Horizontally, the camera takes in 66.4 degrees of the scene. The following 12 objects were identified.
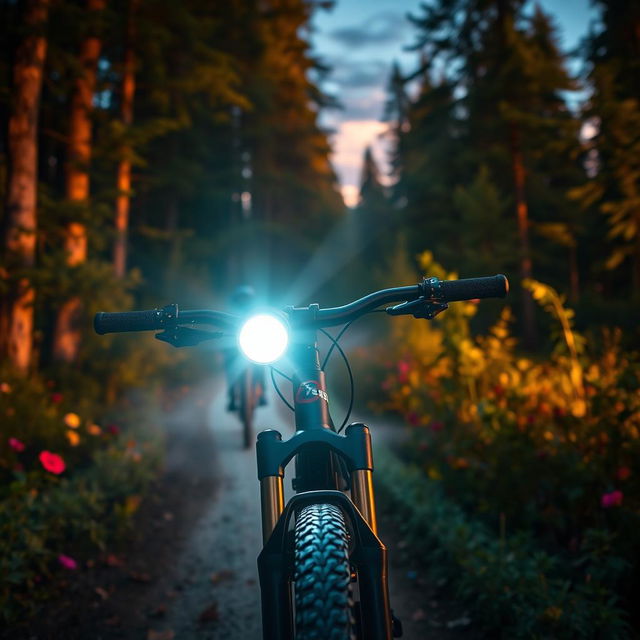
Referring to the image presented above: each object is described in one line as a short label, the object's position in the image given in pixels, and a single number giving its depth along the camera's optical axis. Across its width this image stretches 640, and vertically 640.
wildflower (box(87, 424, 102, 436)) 6.09
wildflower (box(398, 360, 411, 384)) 7.78
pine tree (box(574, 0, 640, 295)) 13.88
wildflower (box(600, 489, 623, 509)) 3.20
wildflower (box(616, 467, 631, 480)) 3.47
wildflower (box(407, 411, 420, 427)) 6.05
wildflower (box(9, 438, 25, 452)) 4.11
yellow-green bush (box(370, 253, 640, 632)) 3.52
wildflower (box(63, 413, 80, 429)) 5.02
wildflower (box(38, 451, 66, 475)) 3.97
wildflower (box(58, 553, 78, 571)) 3.57
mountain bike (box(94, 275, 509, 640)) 1.60
